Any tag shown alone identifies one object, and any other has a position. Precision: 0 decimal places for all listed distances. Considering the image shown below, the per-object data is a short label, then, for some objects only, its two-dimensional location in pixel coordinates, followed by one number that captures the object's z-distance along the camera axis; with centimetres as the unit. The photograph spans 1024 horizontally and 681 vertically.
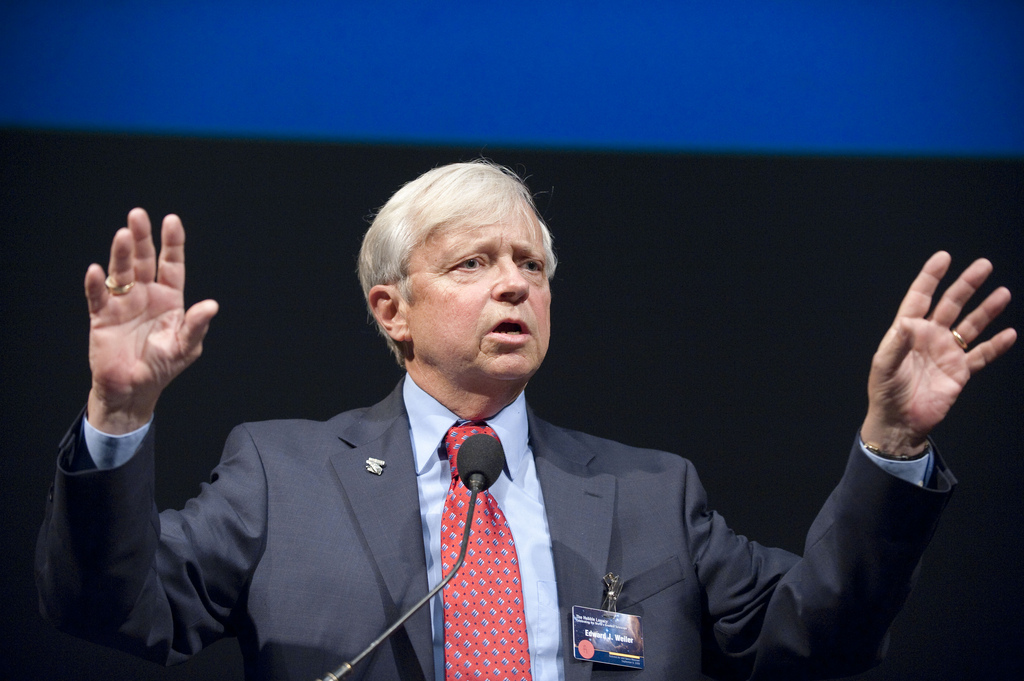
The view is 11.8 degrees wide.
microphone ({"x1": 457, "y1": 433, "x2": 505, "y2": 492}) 523
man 513
